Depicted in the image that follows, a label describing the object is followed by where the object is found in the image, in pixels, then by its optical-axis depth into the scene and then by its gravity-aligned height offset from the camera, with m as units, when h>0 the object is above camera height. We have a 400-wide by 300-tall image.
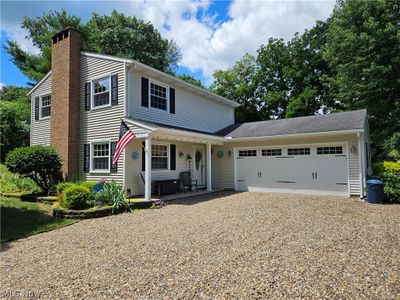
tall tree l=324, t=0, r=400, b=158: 16.03 +6.44
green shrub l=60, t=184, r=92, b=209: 8.05 -1.06
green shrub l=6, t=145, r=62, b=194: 9.98 -0.02
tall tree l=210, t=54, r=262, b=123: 27.36 +8.54
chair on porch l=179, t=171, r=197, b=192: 12.84 -0.90
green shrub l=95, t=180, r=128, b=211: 8.66 -1.11
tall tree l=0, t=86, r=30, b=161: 16.20 +2.49
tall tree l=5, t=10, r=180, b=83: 24.19 +12.67
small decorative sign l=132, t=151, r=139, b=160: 10.80 +0.32
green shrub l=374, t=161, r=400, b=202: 9.52 -0.90
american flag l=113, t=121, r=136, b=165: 9.63 +0.78
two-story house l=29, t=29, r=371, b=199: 10.88 +1.17
